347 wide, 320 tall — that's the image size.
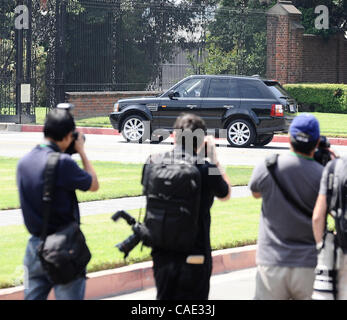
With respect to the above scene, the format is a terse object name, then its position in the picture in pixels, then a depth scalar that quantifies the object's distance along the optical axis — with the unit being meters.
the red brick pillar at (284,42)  38.03
